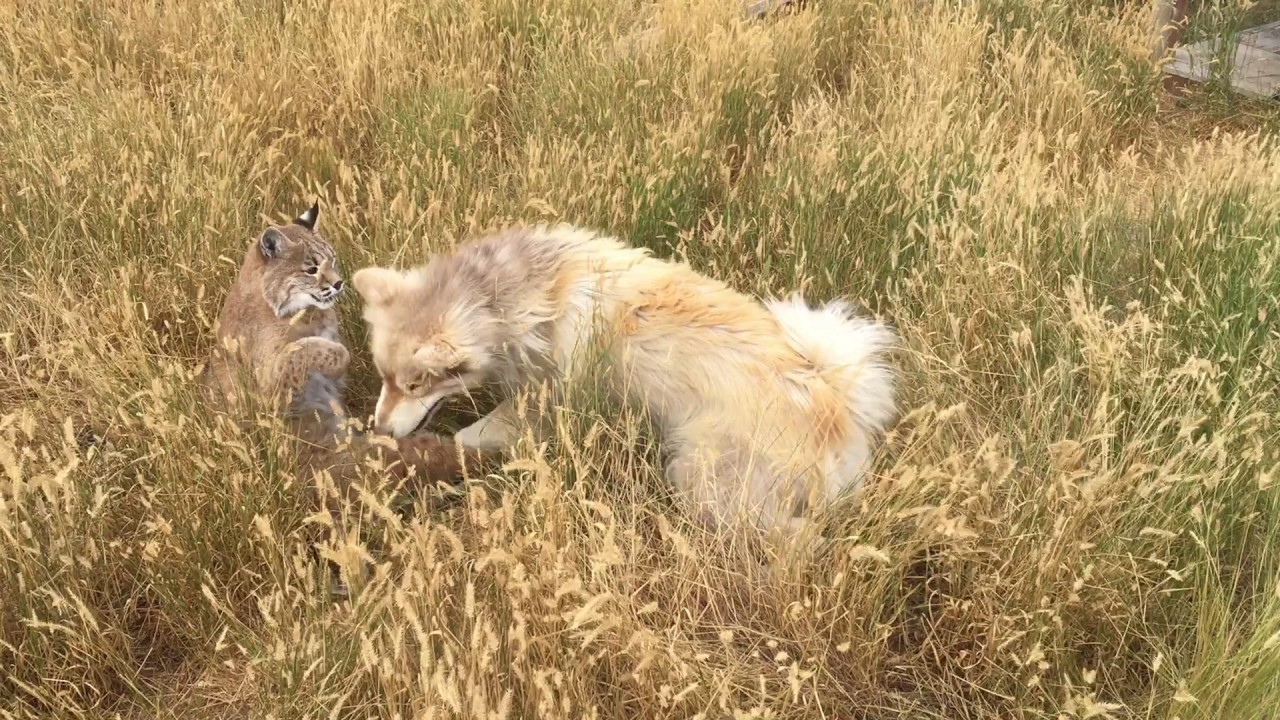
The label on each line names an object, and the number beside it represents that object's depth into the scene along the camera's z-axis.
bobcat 2.44
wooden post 5.15
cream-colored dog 2.30
